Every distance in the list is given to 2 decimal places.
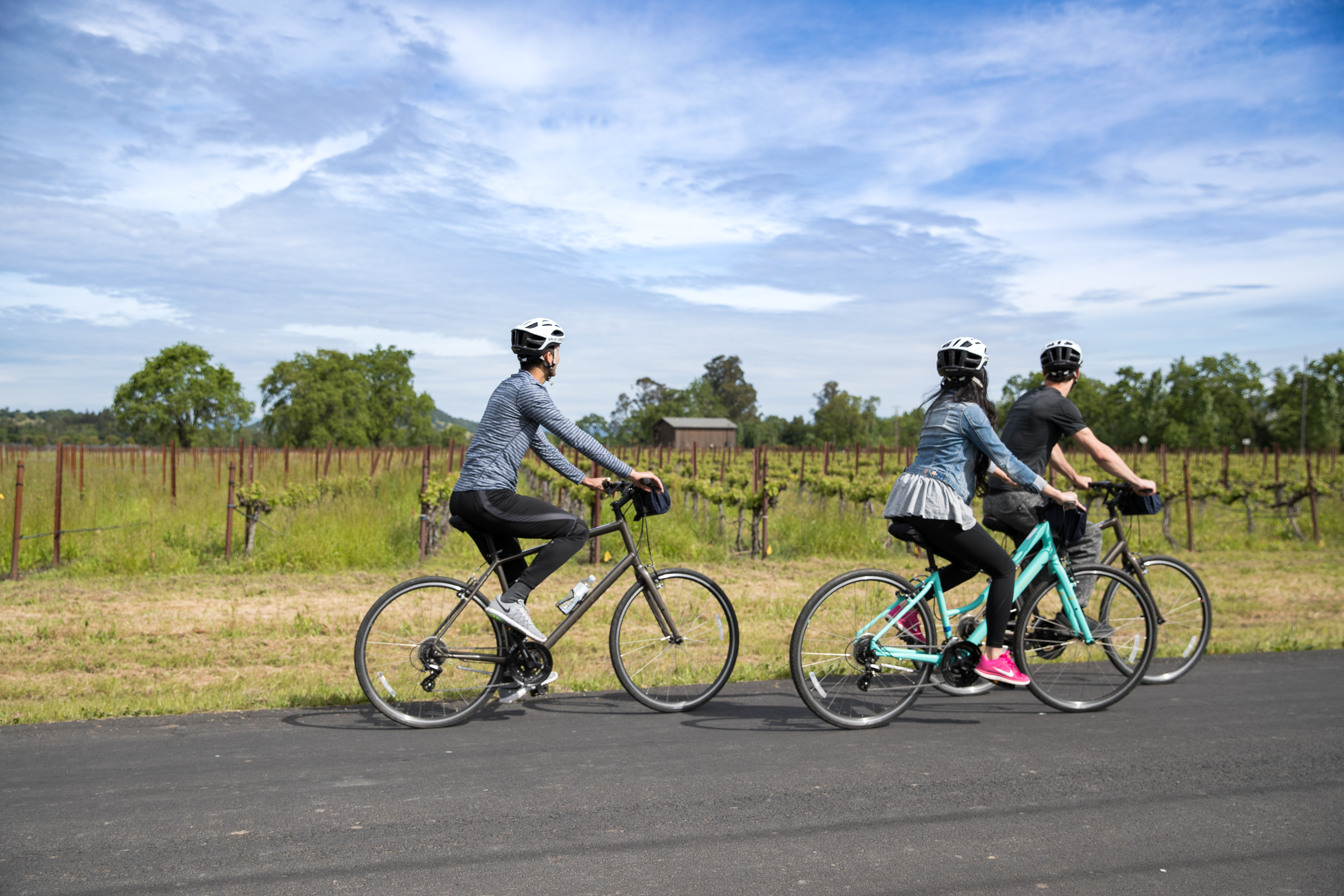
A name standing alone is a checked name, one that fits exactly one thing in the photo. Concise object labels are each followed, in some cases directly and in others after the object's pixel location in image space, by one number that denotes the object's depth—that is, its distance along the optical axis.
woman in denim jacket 4.79
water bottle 5.13
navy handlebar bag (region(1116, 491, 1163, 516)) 5.72
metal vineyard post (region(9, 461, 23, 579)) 10.57
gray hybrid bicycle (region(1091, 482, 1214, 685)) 5.87
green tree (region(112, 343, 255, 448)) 80.38
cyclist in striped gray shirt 4.91
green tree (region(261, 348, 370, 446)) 84.62
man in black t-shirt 5.53
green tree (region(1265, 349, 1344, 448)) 86.25
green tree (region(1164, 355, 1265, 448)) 89.38
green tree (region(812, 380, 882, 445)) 99.75
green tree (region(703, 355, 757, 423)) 131.25
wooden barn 106.19
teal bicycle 4.86
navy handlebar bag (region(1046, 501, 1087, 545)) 5.42
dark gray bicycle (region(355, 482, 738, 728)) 4.87
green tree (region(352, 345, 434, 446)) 91.50
